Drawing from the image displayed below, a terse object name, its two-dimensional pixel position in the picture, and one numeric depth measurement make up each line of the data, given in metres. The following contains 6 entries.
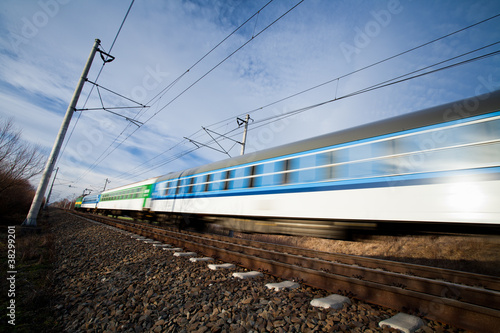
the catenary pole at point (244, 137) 14.00
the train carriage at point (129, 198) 15.17
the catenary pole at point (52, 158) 8.72
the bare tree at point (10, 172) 11.27
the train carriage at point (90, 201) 29.30
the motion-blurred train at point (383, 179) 3.52
